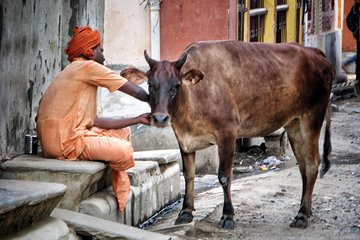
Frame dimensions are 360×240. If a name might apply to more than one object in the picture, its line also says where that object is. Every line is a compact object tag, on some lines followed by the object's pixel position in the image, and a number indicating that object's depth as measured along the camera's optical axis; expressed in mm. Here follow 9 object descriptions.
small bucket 10804
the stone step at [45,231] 7961
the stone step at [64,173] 9686
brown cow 10644
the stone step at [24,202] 7623
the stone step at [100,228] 9093
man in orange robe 10108
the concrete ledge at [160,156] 12157
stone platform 9701
